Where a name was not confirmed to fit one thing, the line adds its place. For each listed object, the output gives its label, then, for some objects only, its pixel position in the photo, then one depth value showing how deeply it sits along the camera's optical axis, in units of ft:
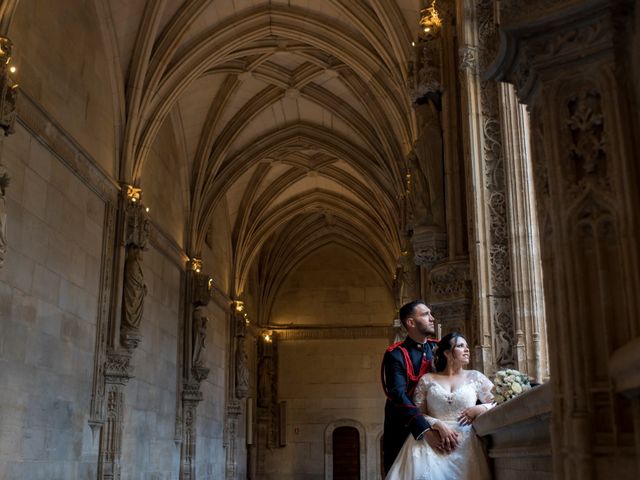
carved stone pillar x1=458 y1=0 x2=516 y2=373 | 23.71
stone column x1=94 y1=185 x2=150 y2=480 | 44.14
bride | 15.10
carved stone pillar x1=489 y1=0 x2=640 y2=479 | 9.12
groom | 15.52
